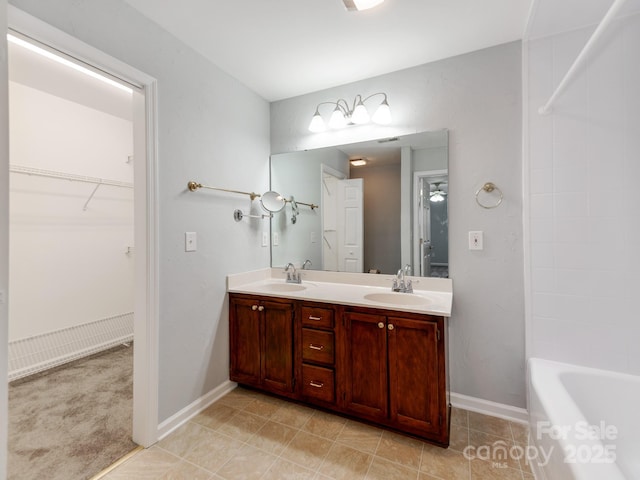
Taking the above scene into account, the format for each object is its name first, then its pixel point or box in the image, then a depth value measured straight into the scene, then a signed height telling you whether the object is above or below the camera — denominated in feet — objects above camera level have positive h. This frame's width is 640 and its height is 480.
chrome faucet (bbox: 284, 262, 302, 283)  8.04 -0.97
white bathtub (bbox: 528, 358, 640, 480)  3.10 -2.43
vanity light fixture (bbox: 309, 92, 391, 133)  6.93 +3.06
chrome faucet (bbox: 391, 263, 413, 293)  6.68 -1.02
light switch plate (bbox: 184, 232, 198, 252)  6.05 -0.05
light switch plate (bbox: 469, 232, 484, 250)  6.23 -0.08
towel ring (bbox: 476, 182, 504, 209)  6.08 +1.00
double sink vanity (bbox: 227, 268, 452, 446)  5.13 -2.16
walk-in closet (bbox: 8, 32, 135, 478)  7.47 +0.35
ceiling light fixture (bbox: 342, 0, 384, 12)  4.70 +3.80
